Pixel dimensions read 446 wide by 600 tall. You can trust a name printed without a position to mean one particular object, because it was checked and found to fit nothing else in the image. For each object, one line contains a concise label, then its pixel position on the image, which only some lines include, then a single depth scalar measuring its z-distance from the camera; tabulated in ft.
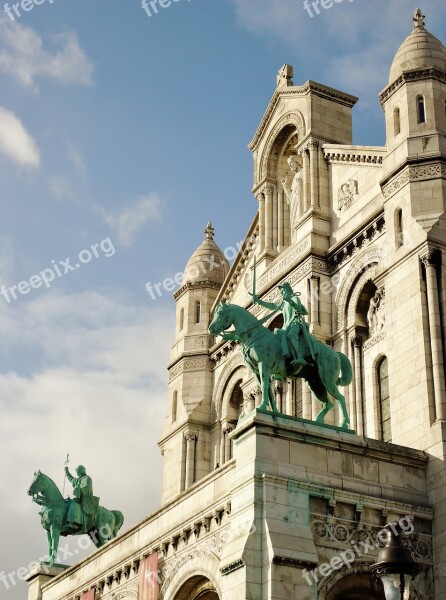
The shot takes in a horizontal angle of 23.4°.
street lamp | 51.98
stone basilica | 89.71
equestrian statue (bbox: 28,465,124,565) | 139.03
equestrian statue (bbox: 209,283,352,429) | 98.32
